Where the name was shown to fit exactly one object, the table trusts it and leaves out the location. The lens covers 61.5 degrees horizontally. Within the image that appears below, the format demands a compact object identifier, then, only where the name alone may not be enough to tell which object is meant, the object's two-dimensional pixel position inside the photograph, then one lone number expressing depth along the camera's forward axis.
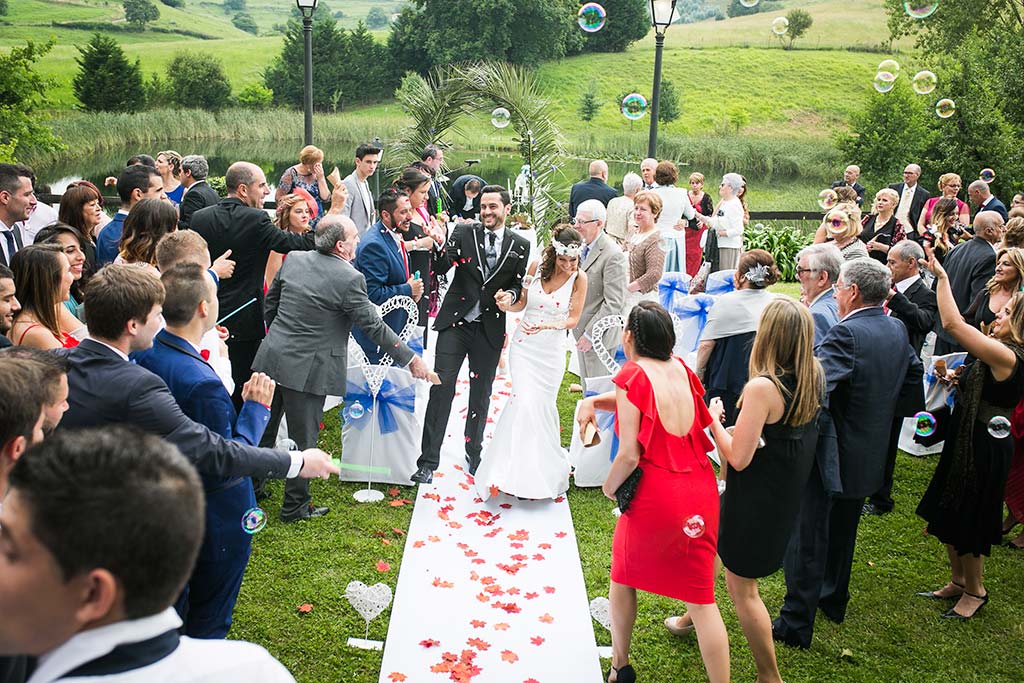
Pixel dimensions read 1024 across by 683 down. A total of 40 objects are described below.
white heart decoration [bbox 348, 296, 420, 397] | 6.59
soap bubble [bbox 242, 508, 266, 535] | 3.65
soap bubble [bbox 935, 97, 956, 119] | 12.77
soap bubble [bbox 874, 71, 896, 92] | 12.23
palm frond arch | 13.15
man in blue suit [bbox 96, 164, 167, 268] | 6.22
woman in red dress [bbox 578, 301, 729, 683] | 3.98
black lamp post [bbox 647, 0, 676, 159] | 11.62
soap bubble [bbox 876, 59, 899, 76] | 11.79
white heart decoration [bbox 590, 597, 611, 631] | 4.98
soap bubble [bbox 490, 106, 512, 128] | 12.30
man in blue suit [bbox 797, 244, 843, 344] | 5.36
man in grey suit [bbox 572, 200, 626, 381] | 7.22
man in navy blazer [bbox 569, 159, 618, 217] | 10.79
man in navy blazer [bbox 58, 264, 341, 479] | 3.17
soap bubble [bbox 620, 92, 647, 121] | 12.41
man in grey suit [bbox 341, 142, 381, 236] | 9.12
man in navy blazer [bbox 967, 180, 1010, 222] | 10.72
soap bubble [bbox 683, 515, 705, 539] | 3.96
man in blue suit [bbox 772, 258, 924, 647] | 4.75
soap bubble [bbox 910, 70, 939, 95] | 11.66
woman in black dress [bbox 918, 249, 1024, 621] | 5.02
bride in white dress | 6.59
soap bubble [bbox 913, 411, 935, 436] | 5.42
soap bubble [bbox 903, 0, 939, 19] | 10.79
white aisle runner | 4.64
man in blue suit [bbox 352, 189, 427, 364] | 6.95
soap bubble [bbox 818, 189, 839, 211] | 10.00
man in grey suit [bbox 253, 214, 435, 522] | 5.88
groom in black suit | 6.76
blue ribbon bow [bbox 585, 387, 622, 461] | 6.99
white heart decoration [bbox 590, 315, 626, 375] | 6.94
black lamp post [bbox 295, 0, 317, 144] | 10.67
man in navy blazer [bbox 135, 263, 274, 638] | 3.58
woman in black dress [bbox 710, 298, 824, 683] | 4.10
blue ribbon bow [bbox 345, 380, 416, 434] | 6.74
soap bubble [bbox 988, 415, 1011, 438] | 5.06
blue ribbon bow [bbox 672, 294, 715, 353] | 7.47
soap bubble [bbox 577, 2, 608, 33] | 12.32
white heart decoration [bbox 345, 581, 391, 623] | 4.36
